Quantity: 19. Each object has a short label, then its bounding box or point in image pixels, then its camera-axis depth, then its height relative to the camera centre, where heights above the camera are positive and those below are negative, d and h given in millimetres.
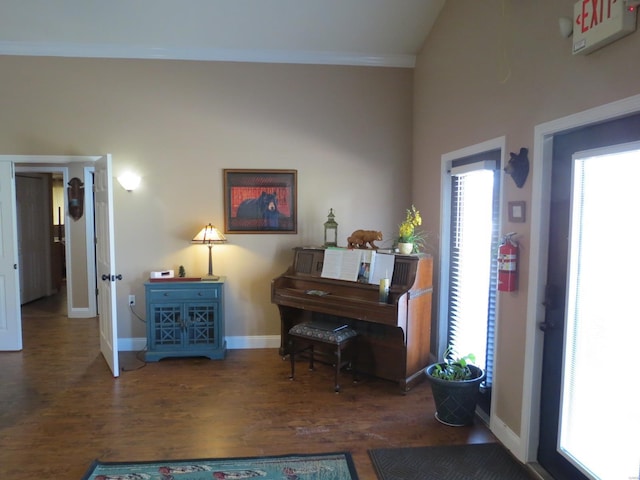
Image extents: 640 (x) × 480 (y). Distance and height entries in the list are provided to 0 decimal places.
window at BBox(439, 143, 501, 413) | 2990 -292
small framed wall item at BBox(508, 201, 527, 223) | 2535 +56
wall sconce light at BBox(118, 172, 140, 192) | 4262 +344
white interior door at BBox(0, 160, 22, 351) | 4289 -537
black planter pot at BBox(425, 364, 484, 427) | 2930 -1211
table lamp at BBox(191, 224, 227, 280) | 4203 -195
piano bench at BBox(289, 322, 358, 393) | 3504 -986
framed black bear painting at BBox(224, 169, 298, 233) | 4414 +170
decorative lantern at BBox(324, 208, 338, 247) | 4242 -130
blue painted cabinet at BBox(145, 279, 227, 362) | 4160 -965
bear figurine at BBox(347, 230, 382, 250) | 3803 -175
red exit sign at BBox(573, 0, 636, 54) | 1749 +840
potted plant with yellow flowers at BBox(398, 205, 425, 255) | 3643 -159
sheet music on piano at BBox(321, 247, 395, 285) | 3621 -396
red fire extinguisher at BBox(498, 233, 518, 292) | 2592 -265
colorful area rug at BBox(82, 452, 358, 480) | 2422 -1439
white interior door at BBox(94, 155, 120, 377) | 3725 -426
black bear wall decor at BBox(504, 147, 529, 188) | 2506 +315
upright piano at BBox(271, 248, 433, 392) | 3467 -742
